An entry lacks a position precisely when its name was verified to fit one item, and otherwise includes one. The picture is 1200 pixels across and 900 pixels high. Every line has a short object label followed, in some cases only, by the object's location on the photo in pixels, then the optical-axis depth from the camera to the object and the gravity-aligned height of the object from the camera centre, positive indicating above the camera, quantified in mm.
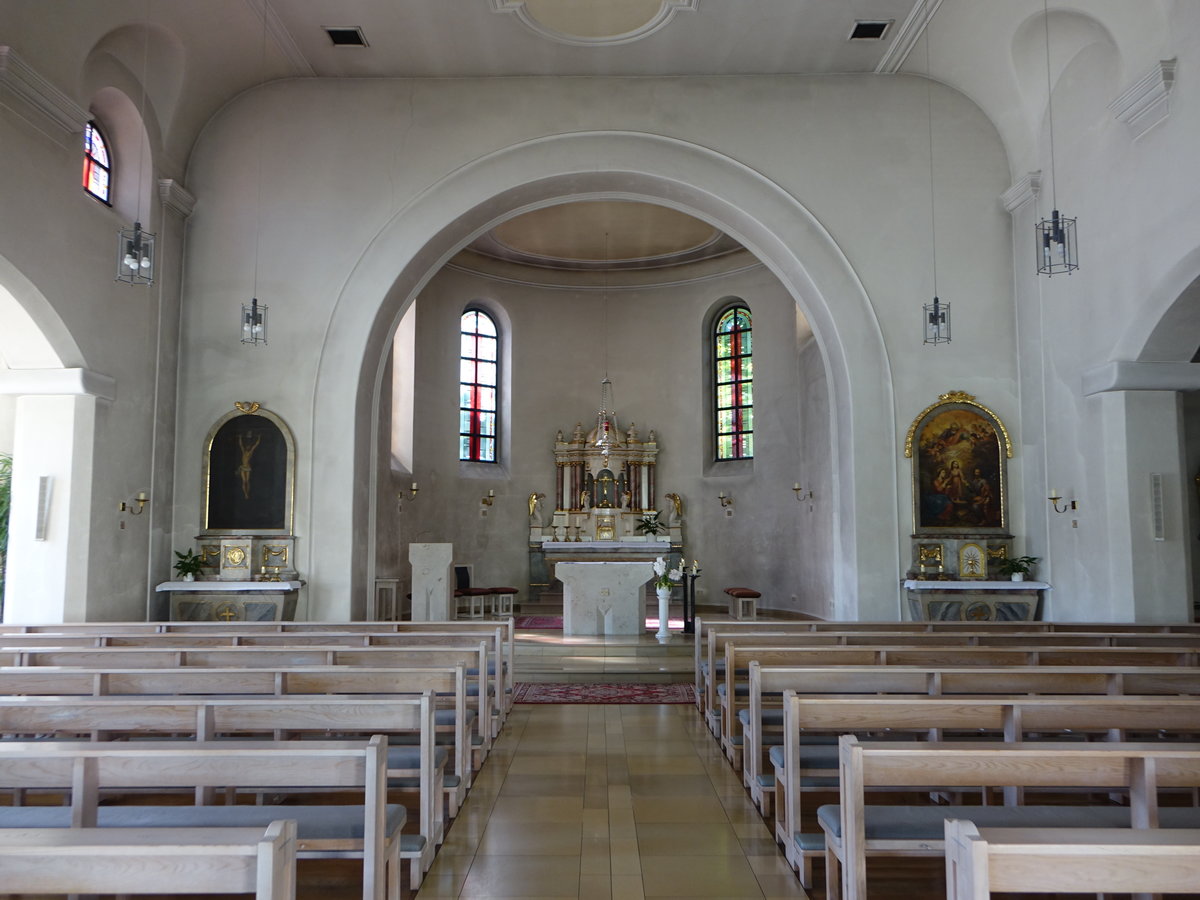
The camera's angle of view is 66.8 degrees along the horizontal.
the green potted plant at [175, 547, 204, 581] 10609 -264
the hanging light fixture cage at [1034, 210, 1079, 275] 7281 +2456
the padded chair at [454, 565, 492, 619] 14492 -905
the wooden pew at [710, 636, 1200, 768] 5324 -658
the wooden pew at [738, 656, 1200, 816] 4551 -680
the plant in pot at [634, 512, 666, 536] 16391 +340
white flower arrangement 11086 -371
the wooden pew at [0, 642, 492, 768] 5254 -665
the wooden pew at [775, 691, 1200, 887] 3621 -689
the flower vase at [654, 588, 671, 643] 11102 -865
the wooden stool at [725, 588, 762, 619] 13875 -931
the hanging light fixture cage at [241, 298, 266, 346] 9430 +2313
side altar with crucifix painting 10555 +243
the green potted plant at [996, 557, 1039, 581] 10281 -248
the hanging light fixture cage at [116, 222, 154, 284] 7406 +2385
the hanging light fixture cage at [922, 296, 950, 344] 9328 +2364
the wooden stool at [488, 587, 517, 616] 15359 -996
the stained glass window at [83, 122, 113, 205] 9703 +4104
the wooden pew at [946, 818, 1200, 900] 1911 -680
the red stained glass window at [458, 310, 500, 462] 17812 +3116
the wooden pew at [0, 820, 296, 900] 1895 -681
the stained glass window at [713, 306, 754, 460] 17703 +3149
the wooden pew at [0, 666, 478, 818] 4441 -671
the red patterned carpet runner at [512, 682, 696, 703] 8547 -1446
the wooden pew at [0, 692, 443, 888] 3529 -670
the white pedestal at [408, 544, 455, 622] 11867 -437
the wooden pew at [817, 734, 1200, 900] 2822 -732
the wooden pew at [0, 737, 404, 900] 2766 -706
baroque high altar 17312 +871
